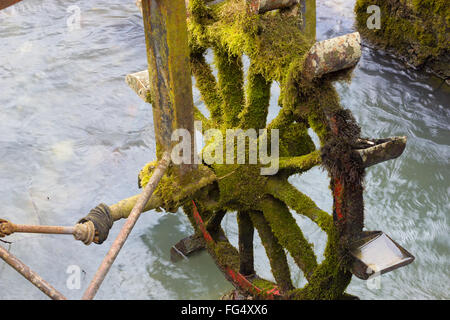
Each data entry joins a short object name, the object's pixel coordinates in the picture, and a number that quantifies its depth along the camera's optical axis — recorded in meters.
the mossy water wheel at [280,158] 4.00
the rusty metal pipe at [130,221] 3.50
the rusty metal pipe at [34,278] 3.43
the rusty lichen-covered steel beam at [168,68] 3.70
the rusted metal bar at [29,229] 3.48
